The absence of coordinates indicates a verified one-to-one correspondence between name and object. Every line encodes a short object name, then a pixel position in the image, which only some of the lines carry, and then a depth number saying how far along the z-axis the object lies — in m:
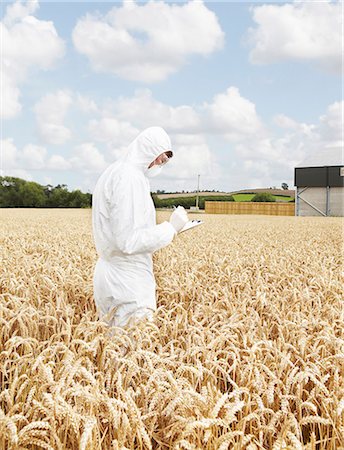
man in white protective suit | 3.96
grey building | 45.72
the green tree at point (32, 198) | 53.31
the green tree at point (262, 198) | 56.80
